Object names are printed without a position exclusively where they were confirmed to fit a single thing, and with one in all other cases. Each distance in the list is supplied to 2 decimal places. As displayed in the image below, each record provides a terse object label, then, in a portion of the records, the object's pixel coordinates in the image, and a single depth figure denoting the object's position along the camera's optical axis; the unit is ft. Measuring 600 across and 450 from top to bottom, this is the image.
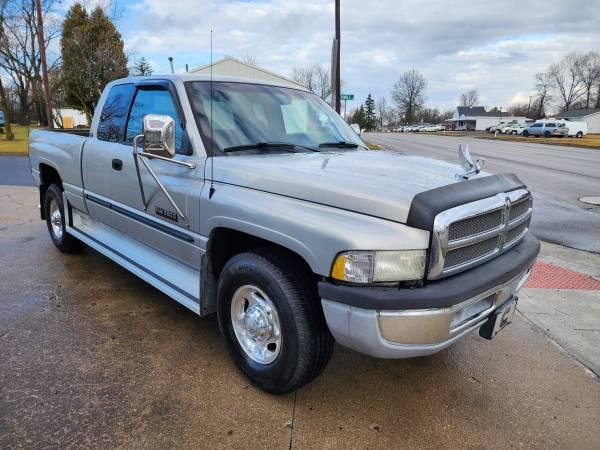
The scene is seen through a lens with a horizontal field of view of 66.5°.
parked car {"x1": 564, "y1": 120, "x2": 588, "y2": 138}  167.48
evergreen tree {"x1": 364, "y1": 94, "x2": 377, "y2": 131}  374.63
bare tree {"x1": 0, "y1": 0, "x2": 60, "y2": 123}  79.97
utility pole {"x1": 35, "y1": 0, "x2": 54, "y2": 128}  63.58
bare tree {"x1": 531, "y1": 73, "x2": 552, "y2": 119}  340.59
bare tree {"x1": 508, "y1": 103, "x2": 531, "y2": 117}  380.13
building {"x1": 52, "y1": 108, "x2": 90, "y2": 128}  145.18
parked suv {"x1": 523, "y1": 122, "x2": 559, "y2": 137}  164.04
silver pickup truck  7.14
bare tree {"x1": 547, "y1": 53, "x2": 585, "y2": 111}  324.60
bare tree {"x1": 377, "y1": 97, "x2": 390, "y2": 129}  402.31
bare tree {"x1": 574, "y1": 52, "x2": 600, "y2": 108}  312.29
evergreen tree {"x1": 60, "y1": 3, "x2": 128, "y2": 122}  81.05
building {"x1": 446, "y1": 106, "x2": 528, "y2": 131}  340.18
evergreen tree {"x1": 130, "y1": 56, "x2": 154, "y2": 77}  93.71
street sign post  52.78
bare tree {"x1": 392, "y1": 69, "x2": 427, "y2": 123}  373.81
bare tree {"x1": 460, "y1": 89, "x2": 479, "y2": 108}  428.56
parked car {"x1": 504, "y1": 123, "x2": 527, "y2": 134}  201.42
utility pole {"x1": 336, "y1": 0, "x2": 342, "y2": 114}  48.35
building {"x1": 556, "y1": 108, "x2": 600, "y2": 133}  246.88
